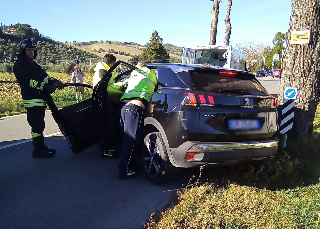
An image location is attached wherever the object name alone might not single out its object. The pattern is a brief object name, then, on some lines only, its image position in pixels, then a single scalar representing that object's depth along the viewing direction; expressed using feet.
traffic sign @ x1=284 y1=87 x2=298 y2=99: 18.22
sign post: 18.16
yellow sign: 17.72
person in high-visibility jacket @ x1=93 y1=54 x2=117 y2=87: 19.24
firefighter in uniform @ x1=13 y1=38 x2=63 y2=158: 17.14
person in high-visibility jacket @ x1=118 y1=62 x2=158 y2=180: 14.47
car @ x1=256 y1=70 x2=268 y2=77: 171.68
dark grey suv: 11.96
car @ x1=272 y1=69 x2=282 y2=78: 169.99
